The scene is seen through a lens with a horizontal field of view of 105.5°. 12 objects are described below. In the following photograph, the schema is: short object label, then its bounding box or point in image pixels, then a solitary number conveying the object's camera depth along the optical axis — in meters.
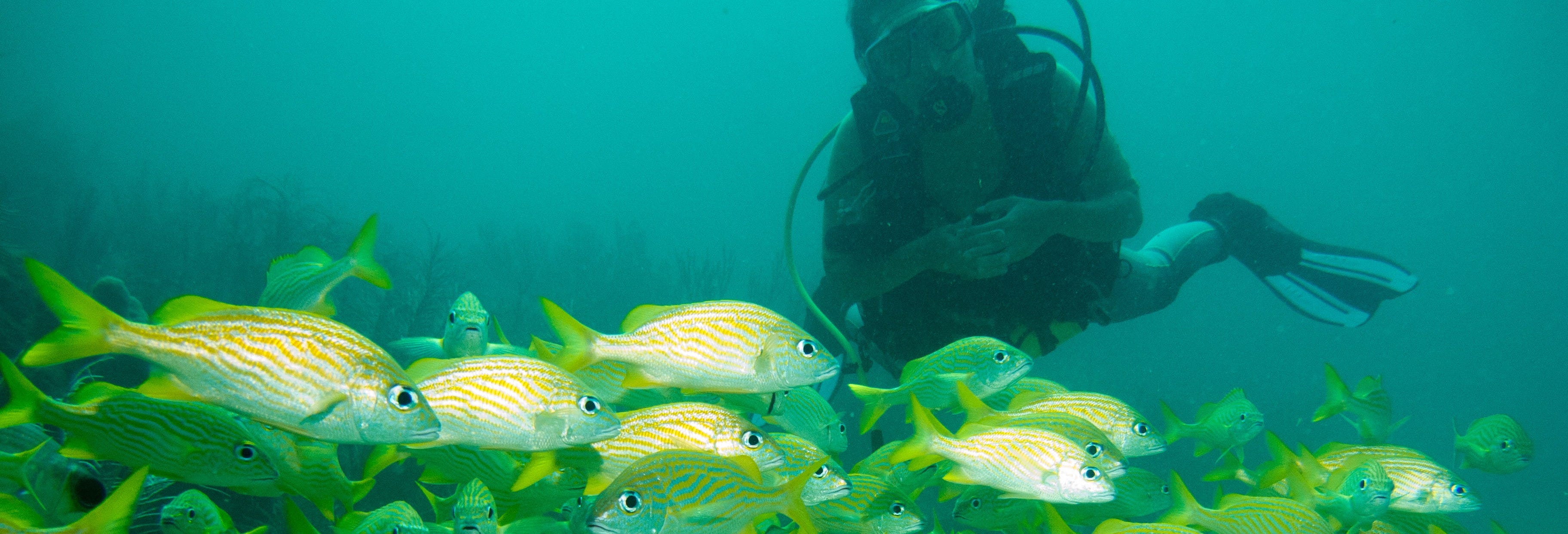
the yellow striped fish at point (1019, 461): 1.99
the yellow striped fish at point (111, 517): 1.26
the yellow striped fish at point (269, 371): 1.28
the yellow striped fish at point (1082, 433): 2.07
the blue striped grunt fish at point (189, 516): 2.03
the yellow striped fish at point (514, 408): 1.61
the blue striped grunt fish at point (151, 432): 1.67
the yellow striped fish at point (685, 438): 1.93
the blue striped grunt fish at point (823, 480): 1.97
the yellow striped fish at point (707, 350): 1.83
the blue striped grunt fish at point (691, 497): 1.47
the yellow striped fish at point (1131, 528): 1.94
